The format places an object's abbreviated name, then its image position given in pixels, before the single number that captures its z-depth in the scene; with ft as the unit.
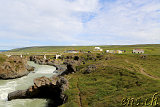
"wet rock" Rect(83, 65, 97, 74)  158.42
